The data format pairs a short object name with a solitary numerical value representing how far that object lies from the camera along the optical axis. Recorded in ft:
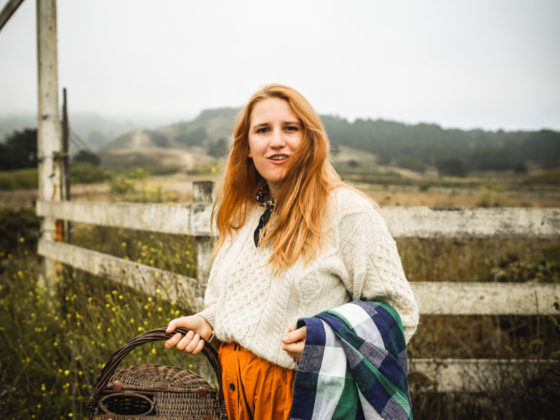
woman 4.53
